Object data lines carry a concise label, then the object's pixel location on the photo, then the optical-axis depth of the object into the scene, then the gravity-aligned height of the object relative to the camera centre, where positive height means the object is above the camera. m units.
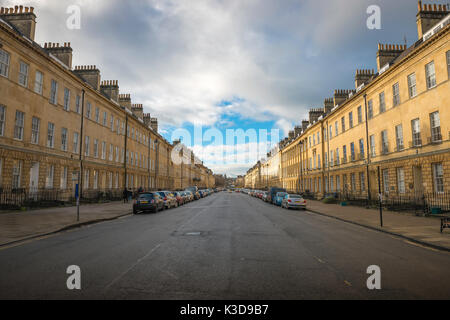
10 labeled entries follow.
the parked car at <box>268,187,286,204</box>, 34.99 -0.86
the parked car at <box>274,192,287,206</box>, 31.15 -1.32
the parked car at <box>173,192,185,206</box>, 30.51 -1.30
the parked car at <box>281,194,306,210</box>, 25.10 -1.44
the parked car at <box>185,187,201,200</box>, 48.20 -1.06
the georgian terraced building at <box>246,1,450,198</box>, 19.25 +5.73
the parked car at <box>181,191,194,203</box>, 36.97 -1.32
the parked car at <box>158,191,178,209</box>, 24.93 -1.16
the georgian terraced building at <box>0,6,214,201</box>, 20.48 +6.63
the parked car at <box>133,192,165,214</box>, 20.75 -1.19
